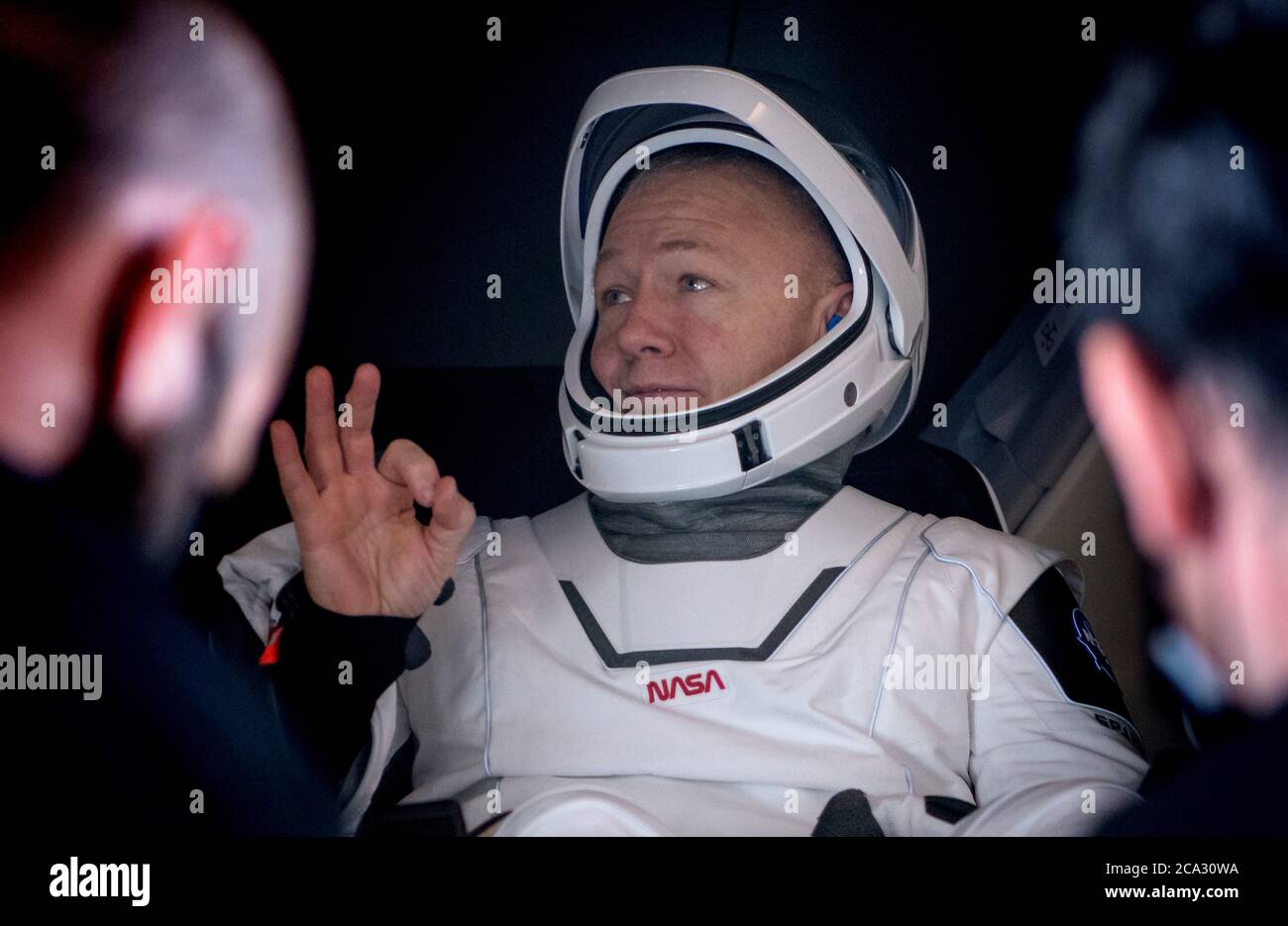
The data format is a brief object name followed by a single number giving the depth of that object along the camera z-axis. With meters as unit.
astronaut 1.26
